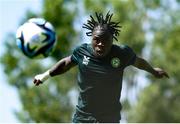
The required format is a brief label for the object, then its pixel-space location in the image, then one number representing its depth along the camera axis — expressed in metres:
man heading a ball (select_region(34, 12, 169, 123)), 12.48
